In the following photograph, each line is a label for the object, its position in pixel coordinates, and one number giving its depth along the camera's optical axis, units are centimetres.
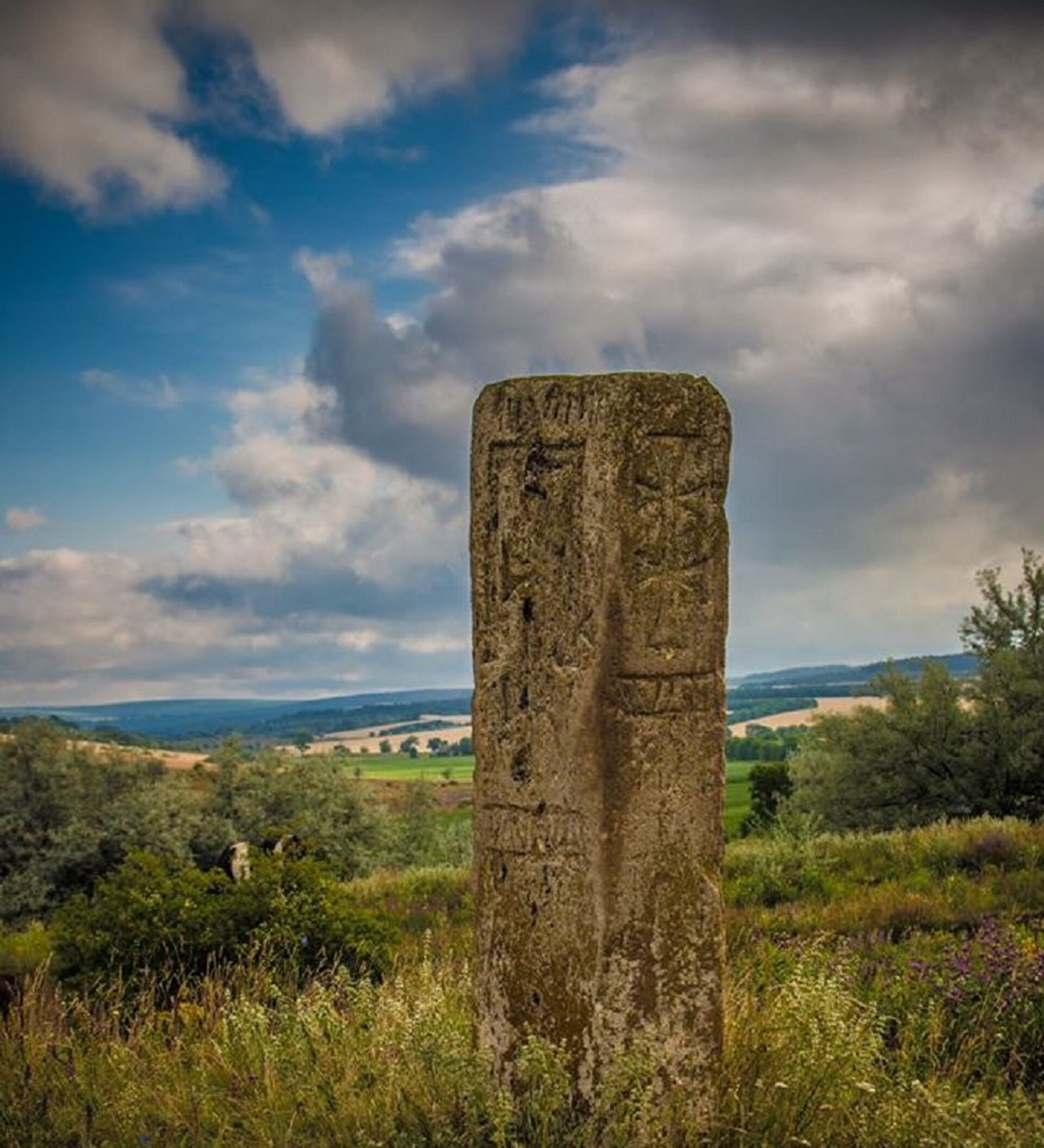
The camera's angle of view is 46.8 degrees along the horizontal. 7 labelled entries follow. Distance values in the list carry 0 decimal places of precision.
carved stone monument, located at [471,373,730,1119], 612
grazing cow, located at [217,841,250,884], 1510
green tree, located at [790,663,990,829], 3388
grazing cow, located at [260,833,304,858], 1371
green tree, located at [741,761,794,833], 4947
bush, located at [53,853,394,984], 1173
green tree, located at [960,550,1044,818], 3325
